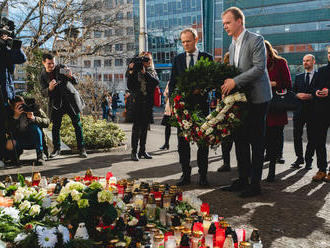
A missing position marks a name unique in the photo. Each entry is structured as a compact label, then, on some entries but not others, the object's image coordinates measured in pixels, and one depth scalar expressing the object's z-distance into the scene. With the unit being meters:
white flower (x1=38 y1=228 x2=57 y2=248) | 2.28
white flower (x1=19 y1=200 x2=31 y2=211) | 2.92
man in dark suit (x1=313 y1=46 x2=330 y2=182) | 5.71
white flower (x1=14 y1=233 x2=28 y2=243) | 2.36
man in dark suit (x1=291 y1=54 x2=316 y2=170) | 6.68
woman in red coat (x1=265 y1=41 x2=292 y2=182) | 5.64
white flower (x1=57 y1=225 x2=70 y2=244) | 2.34
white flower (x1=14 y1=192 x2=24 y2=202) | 3.06
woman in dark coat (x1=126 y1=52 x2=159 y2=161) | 7.32
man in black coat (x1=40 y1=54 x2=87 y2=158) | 7.51
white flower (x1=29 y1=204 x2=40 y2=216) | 2.88
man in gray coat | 4.45
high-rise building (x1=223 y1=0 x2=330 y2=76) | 65.19
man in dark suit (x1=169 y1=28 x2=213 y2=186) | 5.16
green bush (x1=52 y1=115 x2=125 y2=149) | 9.06
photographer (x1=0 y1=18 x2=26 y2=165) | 5.74
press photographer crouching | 6.52
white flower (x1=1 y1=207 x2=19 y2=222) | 2.70
